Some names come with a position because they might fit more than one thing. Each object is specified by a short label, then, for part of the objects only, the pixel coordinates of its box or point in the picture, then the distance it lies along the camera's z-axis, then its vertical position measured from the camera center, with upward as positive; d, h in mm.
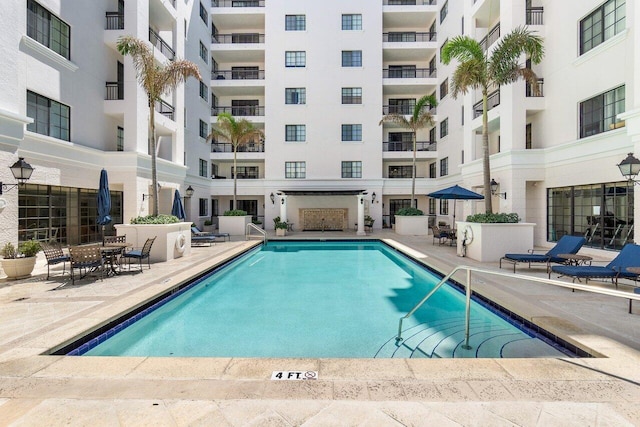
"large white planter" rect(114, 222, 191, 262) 11148 -835
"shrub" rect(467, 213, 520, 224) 11375 -185
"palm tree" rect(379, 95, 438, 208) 21509 +6530
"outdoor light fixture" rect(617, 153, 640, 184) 9094 +1365
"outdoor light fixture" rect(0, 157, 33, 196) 8938 +1228
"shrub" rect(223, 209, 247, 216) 21516 +4
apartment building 11953 +5421
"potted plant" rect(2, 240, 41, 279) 8422 -1250
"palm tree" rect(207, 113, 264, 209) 21047 +5666
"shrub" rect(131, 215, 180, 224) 11430 -252
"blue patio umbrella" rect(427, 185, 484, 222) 14562 +881
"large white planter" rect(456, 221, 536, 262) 11227 -938
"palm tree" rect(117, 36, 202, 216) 11688 +5327
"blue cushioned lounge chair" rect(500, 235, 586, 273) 9188 -1211
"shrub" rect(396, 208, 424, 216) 21391 +68
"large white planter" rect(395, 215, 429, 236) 21172 -814
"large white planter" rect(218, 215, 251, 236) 21297 -811
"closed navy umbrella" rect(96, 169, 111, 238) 11188 +400
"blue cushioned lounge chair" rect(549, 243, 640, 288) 6980 -1285
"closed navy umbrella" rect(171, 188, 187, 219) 15742 +305
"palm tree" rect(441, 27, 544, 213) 11852 +5907
